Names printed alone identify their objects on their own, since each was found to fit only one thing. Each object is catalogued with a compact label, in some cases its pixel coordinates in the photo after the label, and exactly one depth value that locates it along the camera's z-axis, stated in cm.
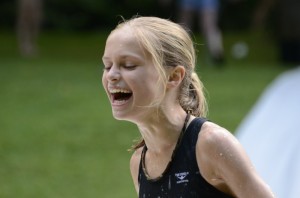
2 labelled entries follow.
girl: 482
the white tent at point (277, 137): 1167
